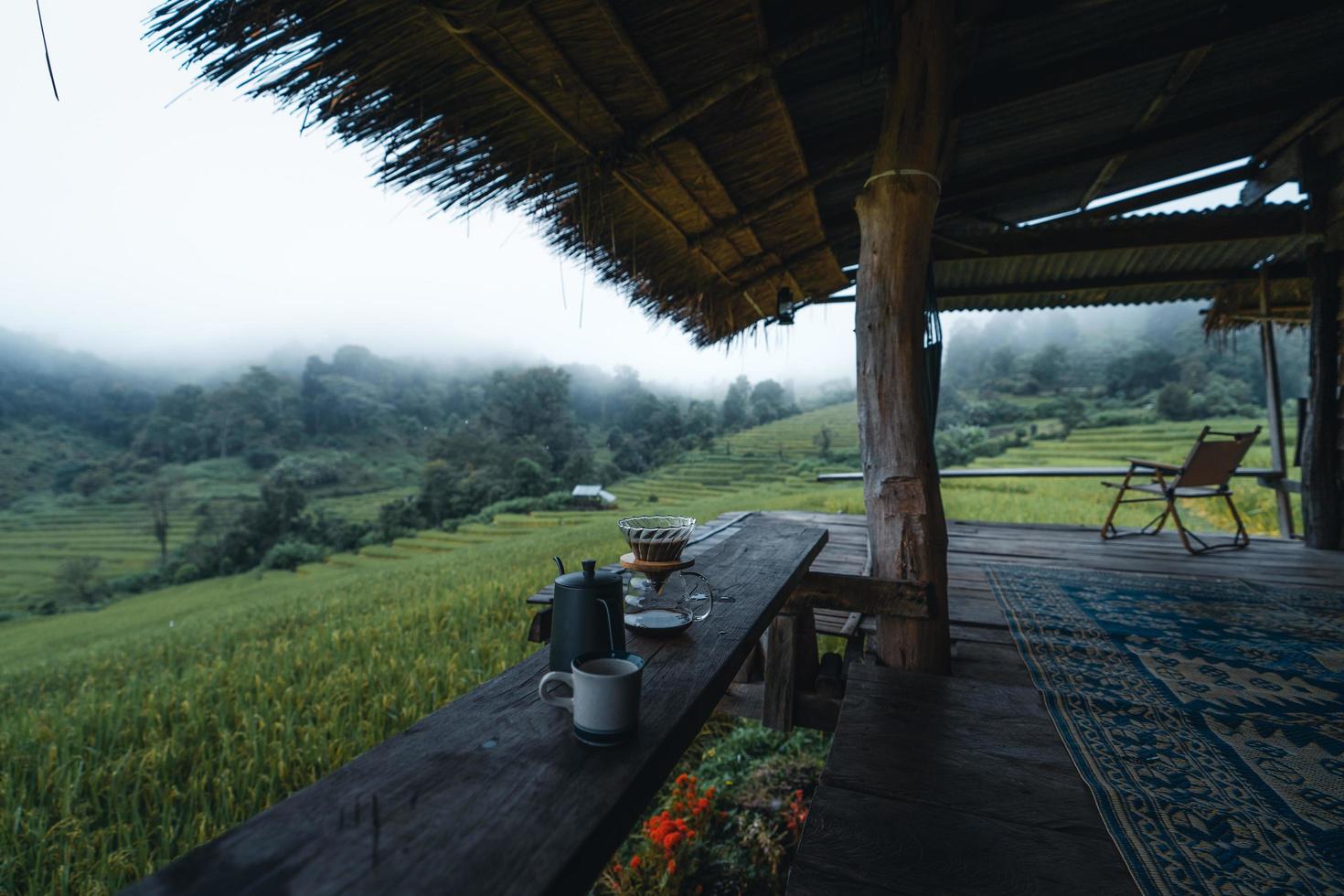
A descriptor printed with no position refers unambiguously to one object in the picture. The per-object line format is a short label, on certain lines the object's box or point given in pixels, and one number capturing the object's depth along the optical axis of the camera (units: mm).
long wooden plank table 512
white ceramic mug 711
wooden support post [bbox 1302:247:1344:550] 3518
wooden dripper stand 1197
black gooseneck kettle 864
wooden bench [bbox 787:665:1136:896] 995
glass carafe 1144
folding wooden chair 3619
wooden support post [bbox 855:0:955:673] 1954
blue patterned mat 1035
